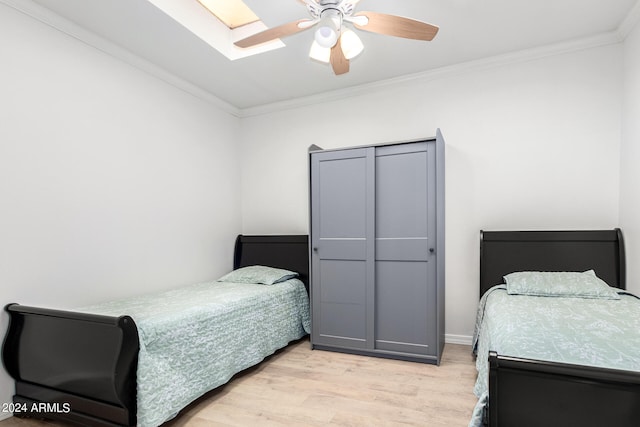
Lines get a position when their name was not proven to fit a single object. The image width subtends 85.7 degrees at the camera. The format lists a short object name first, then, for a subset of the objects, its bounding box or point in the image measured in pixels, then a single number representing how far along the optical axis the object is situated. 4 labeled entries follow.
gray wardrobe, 2.85
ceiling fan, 1.92
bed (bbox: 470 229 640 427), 1.16
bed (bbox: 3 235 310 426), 1.78
